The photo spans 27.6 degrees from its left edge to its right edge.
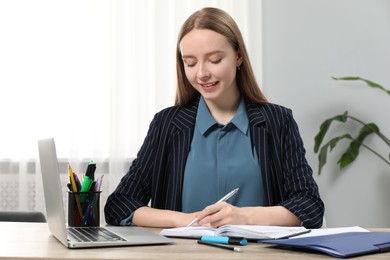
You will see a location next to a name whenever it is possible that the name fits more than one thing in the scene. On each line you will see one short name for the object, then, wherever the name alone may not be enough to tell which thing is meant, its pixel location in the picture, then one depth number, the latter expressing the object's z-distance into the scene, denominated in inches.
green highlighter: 94.0
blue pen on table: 77.4
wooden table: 71.1
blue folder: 71.5
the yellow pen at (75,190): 93.4
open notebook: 80.1
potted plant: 186.2
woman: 103.2
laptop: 76.6
